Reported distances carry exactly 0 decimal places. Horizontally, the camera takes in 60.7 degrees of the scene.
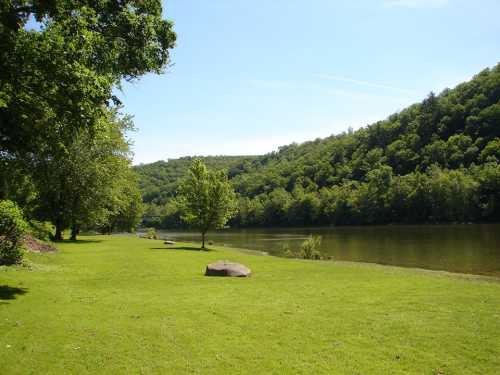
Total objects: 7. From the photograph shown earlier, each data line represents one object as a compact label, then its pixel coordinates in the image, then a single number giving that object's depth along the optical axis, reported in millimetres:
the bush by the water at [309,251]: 40719
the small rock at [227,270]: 23891
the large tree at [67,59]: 13227
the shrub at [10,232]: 19438
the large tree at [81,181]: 43719
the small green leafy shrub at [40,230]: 34278
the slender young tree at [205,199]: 46781
